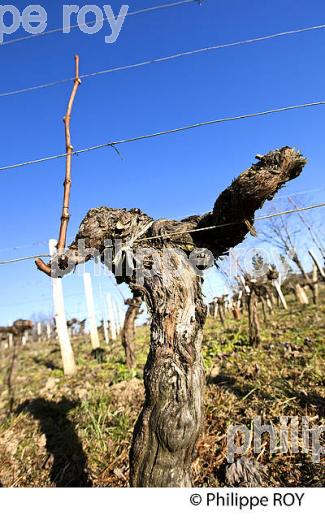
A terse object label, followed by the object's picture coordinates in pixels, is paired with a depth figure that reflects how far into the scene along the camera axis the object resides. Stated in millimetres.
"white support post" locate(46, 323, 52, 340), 35656
